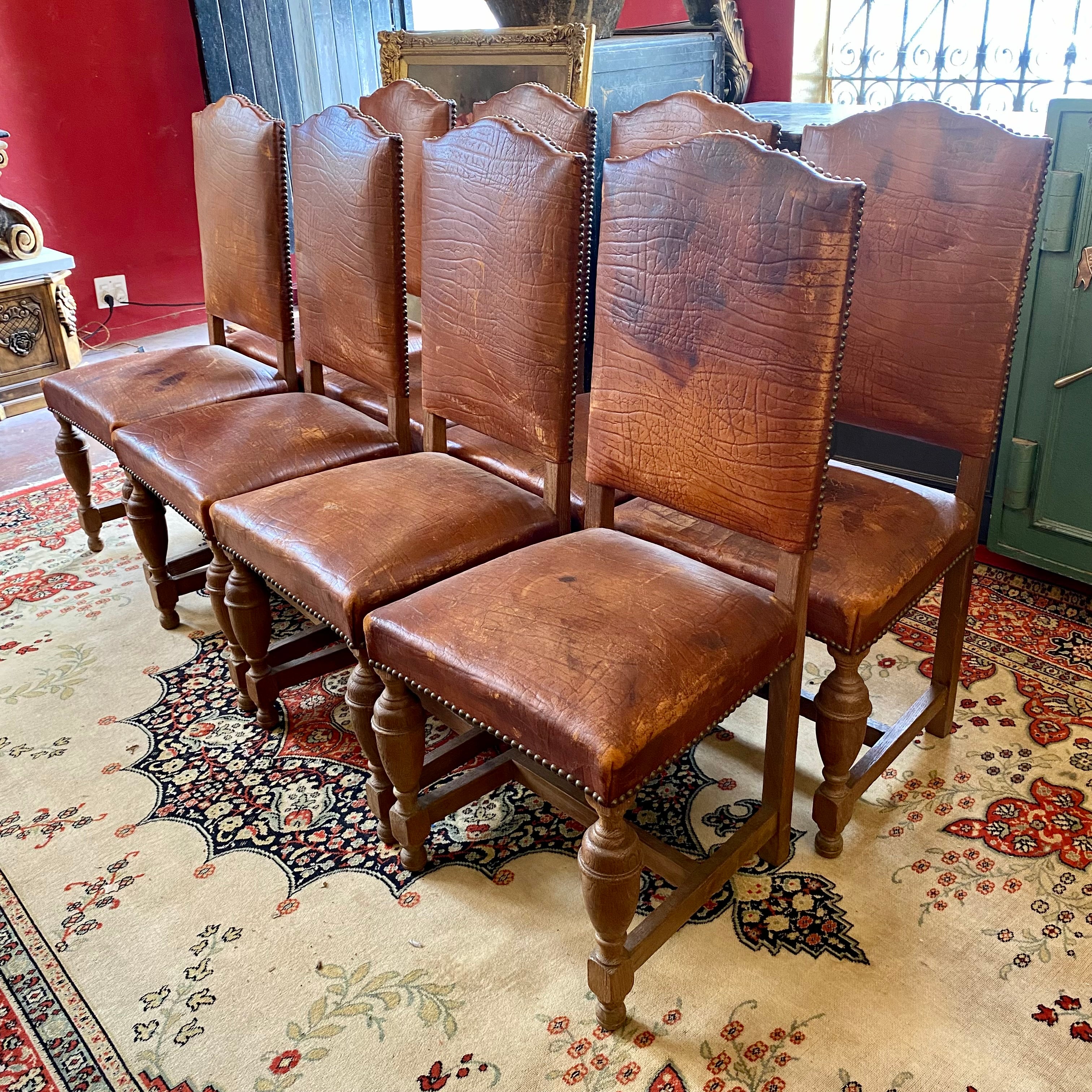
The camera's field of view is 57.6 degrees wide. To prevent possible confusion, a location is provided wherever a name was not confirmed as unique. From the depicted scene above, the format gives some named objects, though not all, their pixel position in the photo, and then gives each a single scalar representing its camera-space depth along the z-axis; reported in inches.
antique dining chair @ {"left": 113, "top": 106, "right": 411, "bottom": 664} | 72.2
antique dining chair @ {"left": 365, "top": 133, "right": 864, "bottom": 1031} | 46.4
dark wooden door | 155.6
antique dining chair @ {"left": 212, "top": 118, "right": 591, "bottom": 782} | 59.0
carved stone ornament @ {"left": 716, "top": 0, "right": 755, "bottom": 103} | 118.2
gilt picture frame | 98.4
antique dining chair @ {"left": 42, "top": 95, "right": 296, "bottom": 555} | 85.0
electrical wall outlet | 169.3
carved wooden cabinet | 140.0
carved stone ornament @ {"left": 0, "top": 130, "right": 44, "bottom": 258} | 140.0
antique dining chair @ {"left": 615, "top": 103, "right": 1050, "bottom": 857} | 56.4
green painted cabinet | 76.3
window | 105.5
